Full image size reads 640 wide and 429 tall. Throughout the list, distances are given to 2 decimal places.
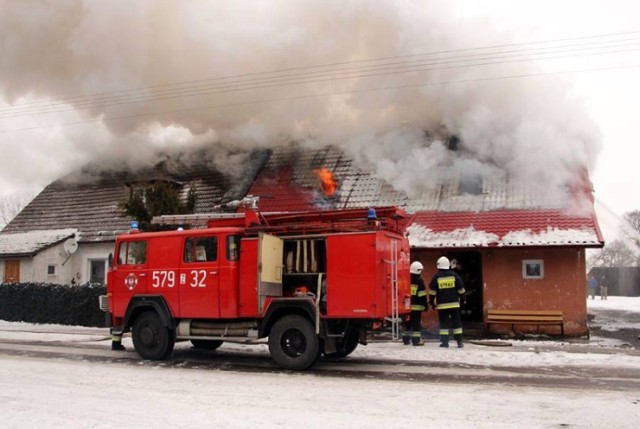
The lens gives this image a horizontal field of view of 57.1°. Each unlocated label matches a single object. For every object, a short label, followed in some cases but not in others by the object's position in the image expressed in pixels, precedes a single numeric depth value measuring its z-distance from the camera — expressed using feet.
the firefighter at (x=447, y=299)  36.04
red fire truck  28.50
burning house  43.29
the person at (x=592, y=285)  98.53
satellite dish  60.85
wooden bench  42.52
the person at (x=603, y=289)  95.08
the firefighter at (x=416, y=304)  37.11
